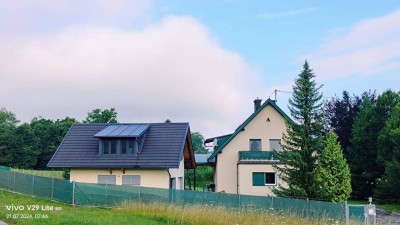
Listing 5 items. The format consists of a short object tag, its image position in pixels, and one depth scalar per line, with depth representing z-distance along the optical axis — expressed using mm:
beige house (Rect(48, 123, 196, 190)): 29094
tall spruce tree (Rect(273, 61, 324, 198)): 26703
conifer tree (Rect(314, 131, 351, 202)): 30436
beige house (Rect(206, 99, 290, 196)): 37906
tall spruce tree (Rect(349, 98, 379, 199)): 46719
